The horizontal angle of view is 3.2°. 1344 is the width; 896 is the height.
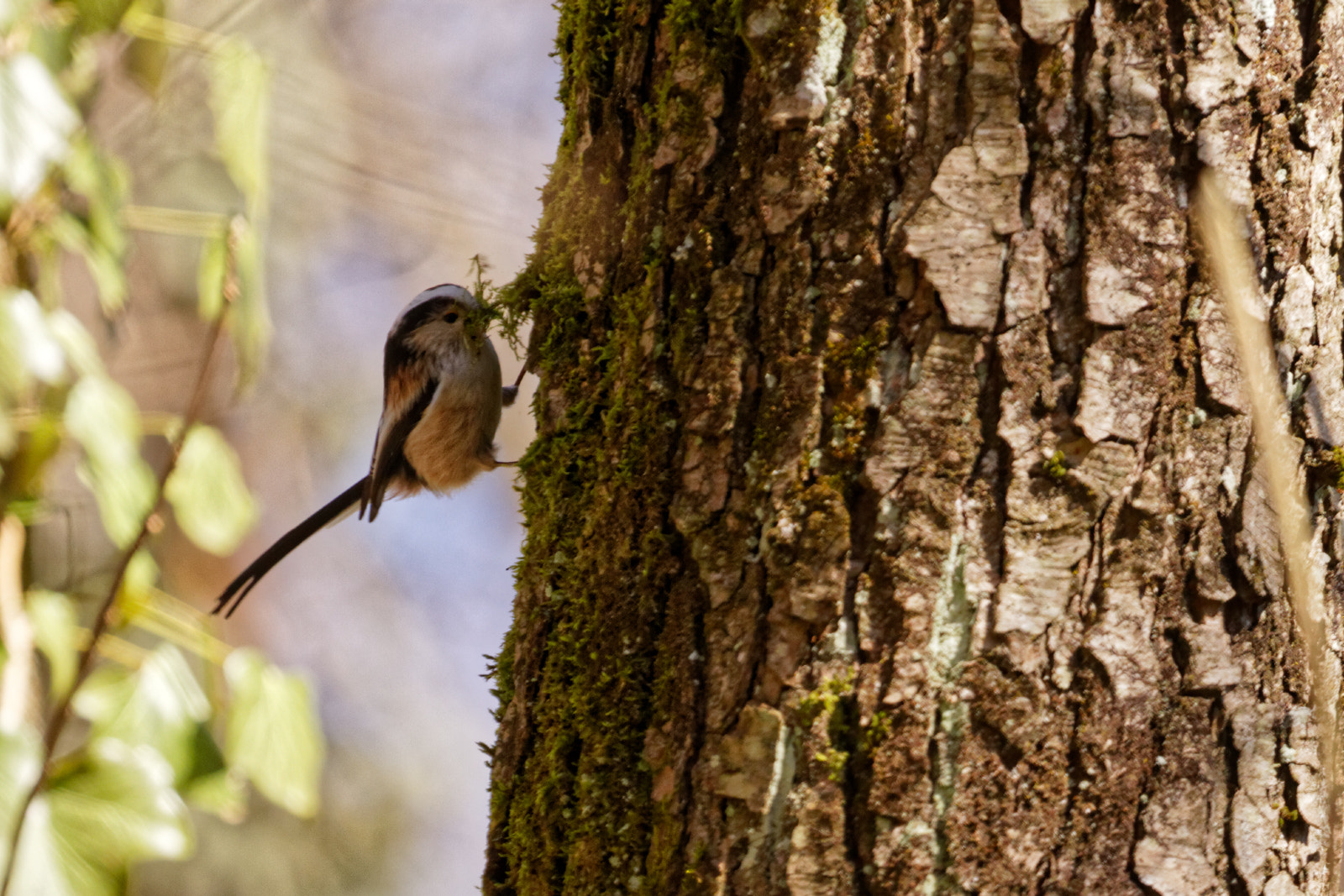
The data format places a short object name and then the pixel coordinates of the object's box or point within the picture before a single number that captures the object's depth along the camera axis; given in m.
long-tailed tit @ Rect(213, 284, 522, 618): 7.26
